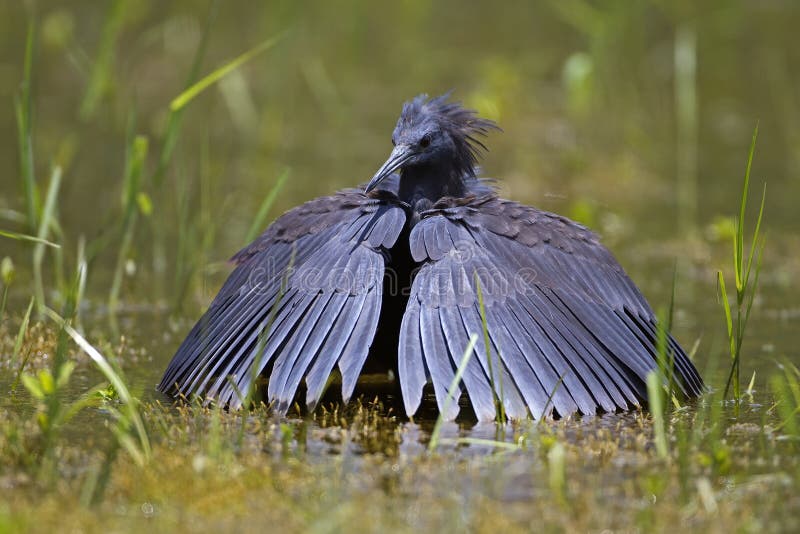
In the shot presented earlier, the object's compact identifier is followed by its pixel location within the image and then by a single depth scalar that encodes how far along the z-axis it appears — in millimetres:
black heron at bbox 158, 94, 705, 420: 9633
